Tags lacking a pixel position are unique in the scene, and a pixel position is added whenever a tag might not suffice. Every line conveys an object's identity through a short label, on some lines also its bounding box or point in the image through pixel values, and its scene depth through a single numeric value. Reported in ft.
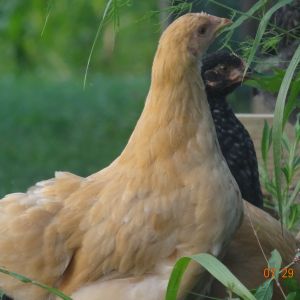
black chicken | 22.12
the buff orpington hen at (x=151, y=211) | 16.28
